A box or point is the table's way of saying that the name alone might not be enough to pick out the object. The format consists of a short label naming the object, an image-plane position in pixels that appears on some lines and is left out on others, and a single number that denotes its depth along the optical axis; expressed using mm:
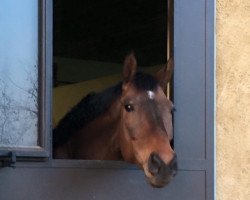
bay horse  3277
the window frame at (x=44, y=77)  3506
